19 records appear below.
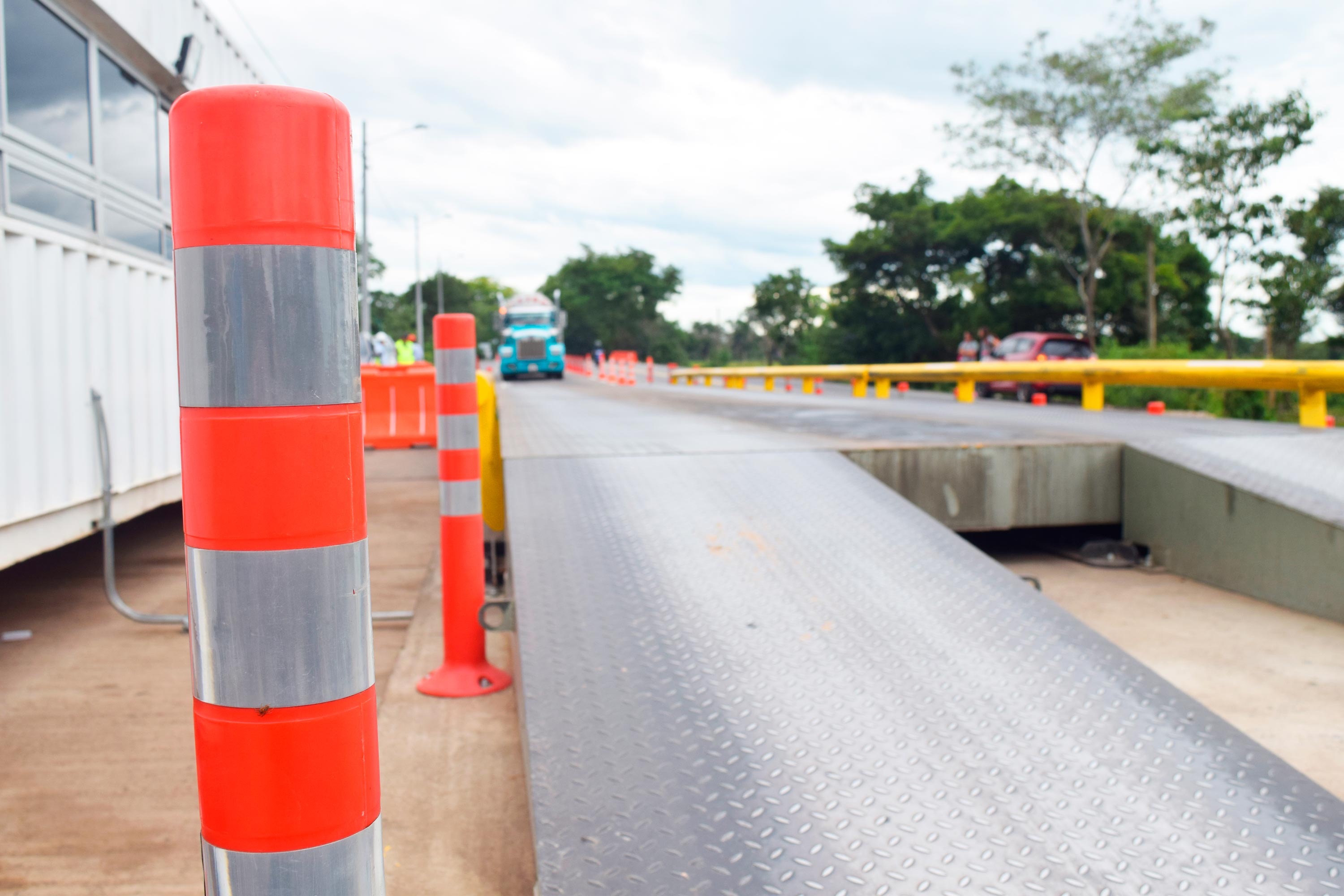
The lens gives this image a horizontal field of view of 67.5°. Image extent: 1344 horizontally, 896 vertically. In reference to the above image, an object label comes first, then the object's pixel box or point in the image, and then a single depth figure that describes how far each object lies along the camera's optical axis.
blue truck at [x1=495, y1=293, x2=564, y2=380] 33.81
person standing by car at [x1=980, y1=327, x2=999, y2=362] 25.73
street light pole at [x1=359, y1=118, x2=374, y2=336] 29.80
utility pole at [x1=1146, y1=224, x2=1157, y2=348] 25.97
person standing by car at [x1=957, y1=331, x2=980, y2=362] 25.48
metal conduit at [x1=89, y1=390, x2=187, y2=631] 4.92
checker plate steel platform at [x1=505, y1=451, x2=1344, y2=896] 2.25
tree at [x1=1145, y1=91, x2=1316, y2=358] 22.64
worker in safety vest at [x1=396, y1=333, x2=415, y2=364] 22.23
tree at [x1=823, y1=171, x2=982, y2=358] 37.53
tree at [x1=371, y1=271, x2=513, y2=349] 86.00
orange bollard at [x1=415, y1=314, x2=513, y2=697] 4.01
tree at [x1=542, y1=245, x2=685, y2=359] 85.56
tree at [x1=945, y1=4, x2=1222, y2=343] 25.59
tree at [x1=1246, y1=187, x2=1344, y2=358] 22.23
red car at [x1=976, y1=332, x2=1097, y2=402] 21.39
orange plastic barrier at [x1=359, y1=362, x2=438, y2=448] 14.36
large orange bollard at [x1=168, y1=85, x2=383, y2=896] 1.24
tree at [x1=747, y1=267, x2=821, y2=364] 61.38
